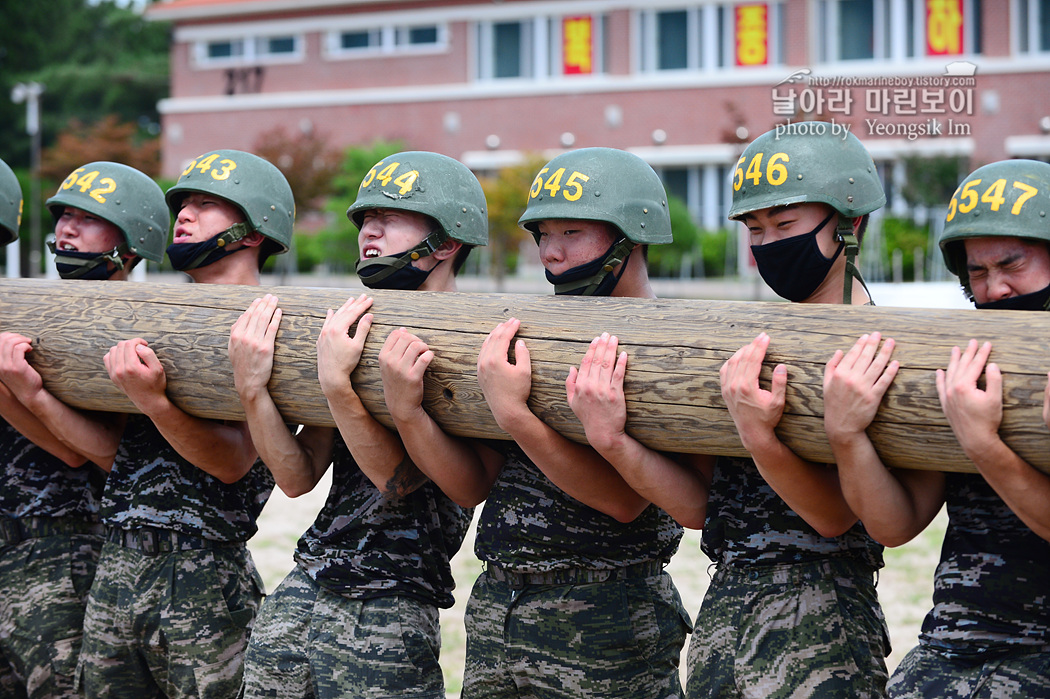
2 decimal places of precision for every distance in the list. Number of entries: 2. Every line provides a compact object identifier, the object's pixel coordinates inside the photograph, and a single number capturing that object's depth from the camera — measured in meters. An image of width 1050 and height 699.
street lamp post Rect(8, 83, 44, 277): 30.33
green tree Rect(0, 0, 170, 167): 41.03
